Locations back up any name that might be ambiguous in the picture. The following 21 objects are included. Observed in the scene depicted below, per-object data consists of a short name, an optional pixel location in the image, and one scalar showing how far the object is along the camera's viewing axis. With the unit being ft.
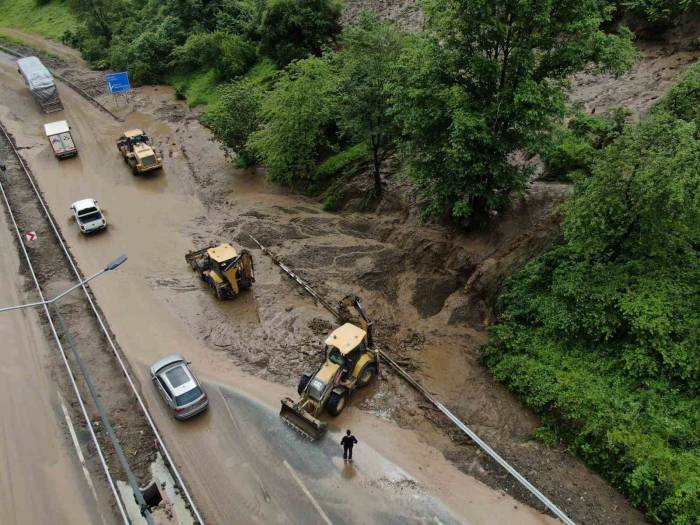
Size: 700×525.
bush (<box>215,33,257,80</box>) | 147.33
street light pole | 59.03
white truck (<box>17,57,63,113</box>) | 145.69
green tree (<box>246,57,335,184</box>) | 98.84
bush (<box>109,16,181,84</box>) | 169.27
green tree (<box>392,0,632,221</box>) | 60.23
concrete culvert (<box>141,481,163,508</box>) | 45.09
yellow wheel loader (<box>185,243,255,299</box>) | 75.97
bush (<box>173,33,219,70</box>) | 151.74
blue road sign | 145.28
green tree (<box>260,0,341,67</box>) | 131.54
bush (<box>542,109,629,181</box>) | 74.54
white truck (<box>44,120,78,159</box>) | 121.19
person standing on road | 52.65
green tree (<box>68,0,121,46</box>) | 191.01
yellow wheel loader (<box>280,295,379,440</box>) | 57.41
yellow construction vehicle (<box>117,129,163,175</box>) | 114.42
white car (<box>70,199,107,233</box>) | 94.12
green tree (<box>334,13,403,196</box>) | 85.30
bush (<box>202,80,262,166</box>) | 112.98
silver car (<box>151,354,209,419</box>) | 58.70
